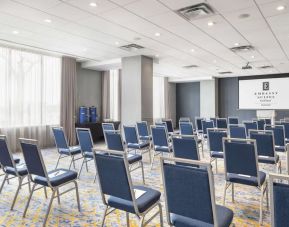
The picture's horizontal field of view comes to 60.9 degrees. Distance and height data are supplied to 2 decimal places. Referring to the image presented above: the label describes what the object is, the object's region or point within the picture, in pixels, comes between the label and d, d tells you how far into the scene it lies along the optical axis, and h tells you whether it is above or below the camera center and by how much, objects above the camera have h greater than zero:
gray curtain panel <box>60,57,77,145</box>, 8.84 +0.57
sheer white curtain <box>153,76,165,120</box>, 14.94 +0.94
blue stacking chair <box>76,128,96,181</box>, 4.49 -0.54
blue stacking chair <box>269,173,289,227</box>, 1.41 -0.53
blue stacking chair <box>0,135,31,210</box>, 3.26 -0.71
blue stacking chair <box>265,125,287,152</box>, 5.10 -0.56
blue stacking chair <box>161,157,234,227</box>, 1.77 -0.63
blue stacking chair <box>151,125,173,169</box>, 5.17 -0.59
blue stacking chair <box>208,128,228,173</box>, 4.50 -0.58
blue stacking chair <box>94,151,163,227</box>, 2.17 -0.70
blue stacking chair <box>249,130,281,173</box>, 3.92 -0.60
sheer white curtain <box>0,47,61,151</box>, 7.32 +0.58
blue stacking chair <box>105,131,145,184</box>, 4.20 -0.54
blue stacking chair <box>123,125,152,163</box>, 5.60 -0.63
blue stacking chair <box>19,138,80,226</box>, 2.85 -0.72
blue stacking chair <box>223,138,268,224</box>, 2.92 -0.64
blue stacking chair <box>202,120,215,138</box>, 7.42 -0.38
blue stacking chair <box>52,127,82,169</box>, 4.81 -0.63
